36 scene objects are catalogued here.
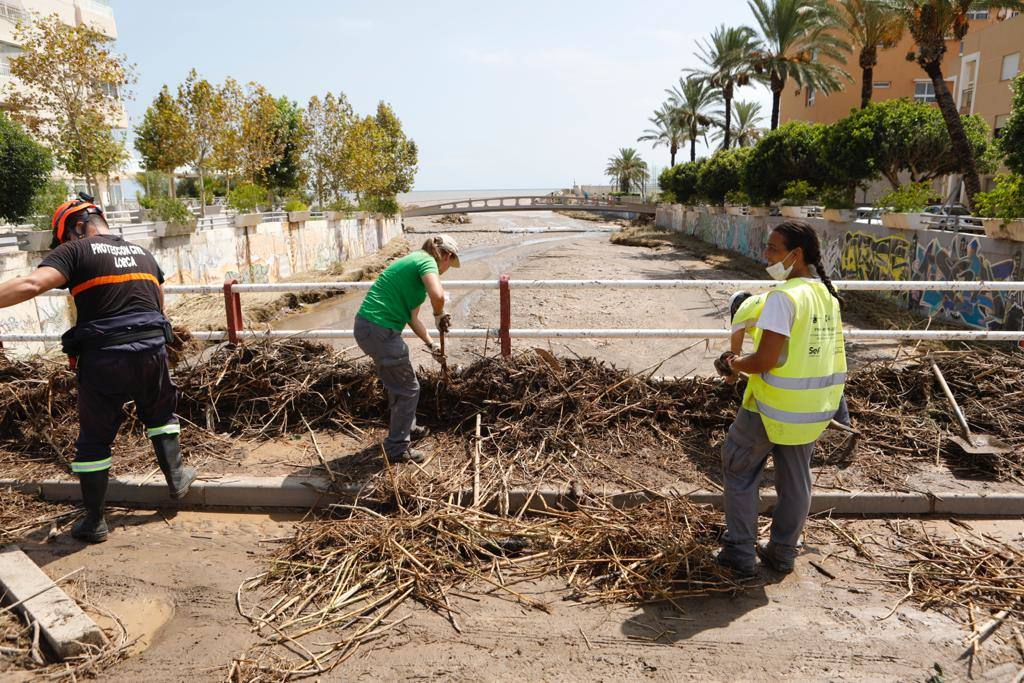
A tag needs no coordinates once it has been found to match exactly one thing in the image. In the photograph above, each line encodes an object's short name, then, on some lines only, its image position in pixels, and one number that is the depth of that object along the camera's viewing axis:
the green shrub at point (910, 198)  17.12
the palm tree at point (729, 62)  35.19
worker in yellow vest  3.35
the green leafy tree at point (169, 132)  26.56
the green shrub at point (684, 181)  47.97
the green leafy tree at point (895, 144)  21.39
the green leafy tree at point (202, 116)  27.20
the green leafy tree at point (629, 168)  100.89
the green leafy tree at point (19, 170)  14.91
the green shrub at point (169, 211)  18.50
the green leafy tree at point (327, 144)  43.38
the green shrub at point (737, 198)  33.81
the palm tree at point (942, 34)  17.36
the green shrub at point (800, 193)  26.98
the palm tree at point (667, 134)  66.32
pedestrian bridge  75.62
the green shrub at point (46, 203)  14.80
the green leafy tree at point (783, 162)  27.61
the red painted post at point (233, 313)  5.53
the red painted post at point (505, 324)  5.39
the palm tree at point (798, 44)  31.57
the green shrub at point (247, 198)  28.67
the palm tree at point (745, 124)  60.62
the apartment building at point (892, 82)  48.06
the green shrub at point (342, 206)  38.72
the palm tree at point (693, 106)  54.25
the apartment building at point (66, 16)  35.16
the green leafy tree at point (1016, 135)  12.70
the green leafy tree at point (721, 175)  38.35
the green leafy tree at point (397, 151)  61.34
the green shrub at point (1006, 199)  12.42
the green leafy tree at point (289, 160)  43.54
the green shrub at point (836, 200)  21.17
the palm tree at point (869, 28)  23.20
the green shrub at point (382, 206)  46.97
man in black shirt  3.88
